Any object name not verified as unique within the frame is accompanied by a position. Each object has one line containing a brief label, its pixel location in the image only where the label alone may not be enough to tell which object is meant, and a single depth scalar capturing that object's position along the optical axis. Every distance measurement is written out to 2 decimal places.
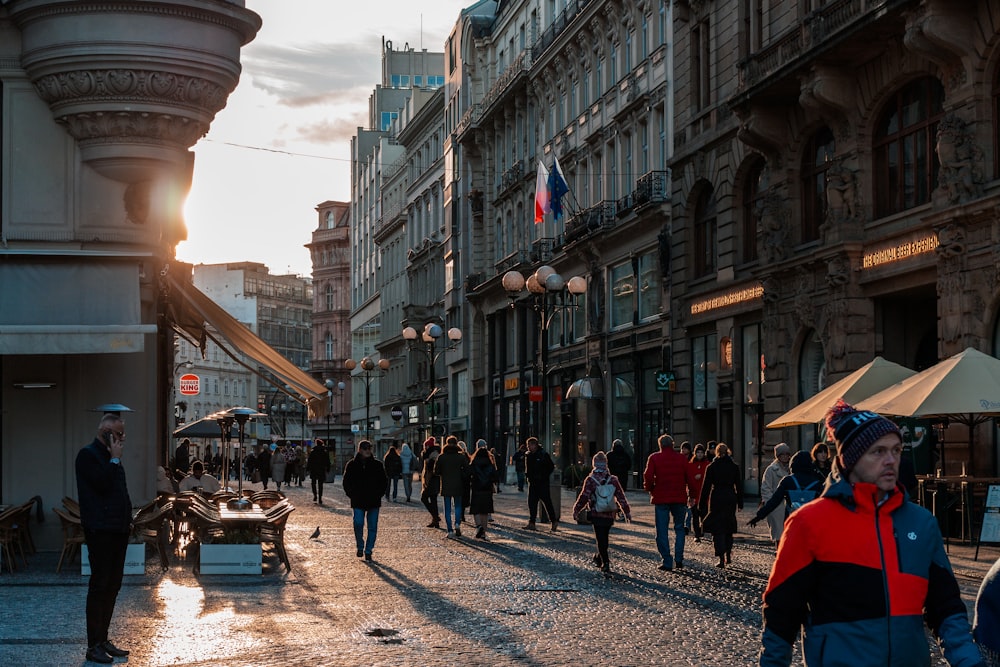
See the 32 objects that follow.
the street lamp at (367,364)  58.00
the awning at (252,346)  22.30
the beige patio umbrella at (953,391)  20.14
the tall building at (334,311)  131.12
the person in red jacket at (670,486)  20.20
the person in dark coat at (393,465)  39.31
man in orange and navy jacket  5.25
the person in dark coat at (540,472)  28.41
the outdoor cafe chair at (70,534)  18.42
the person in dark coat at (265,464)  56.38
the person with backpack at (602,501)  19.33
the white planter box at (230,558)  19.20
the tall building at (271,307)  152.75
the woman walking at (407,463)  42.25
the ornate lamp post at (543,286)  34.03
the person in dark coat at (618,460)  35.50
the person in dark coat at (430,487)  29.14
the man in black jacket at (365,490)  22.02
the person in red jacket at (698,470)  23.32
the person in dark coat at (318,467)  42.81
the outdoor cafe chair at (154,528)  19.16
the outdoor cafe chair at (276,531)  19.94
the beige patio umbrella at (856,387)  23.62
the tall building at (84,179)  20.47
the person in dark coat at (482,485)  26.42
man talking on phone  11.80
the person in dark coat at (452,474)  27.64
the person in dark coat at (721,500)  19.78
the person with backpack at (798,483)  16.23
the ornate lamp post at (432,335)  44.97
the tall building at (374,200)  105.69
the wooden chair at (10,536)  18.70
